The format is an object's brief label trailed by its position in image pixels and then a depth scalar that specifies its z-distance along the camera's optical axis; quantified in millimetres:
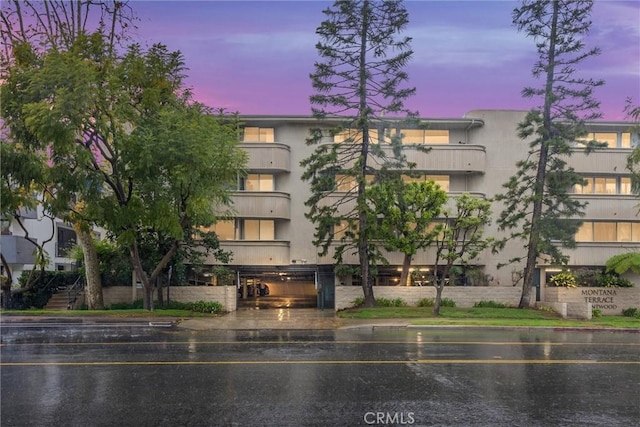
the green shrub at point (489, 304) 27734
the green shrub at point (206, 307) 25312
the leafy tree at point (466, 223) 24398
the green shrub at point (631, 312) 26484
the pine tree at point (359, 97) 25344
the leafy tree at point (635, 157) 24234
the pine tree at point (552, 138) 26469
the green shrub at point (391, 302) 27359
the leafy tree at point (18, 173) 15725
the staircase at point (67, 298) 26614
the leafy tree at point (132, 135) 17344
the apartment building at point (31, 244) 31109
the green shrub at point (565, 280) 27719
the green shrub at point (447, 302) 27531
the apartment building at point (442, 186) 30484
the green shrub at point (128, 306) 25641
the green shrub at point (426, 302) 27503
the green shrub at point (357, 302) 26969
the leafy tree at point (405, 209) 25938
